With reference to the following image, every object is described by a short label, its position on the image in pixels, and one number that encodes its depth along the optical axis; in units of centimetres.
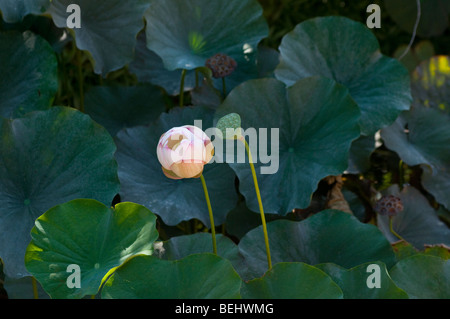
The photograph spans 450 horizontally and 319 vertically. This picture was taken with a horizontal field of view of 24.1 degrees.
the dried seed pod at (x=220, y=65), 297
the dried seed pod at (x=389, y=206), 291
